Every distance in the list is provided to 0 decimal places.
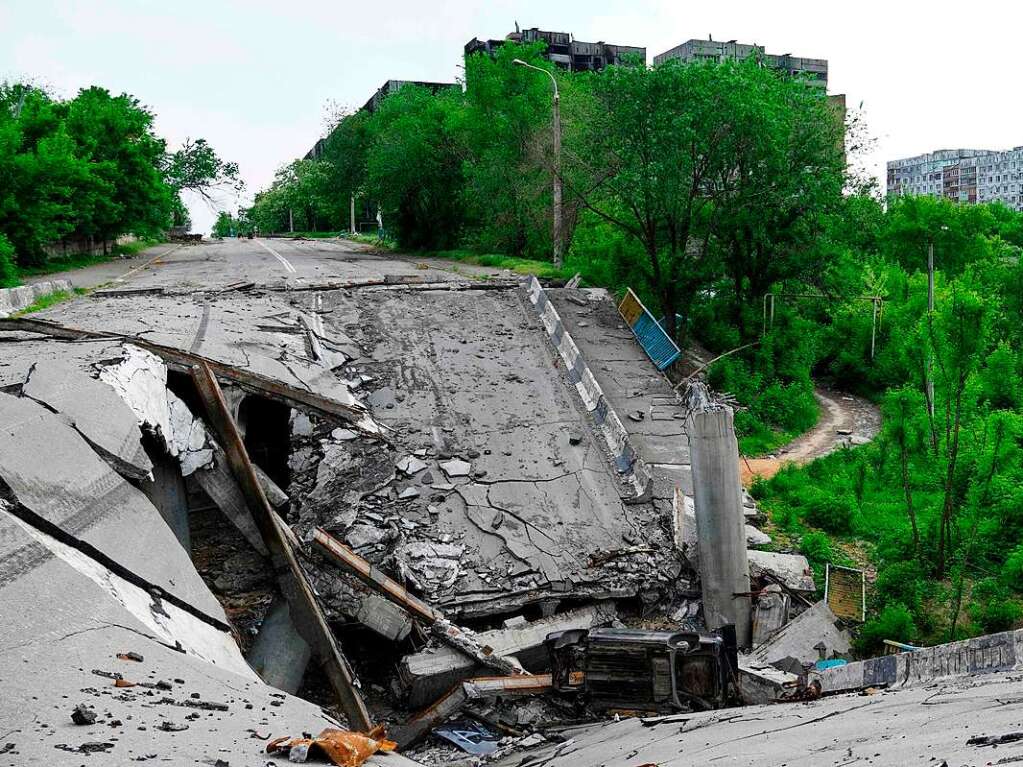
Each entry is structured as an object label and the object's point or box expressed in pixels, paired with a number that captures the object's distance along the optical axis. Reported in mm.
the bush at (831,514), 13125
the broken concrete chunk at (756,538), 11957
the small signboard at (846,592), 10812
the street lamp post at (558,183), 22688
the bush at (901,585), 10656
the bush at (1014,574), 10672
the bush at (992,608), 9852
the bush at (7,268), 19922
